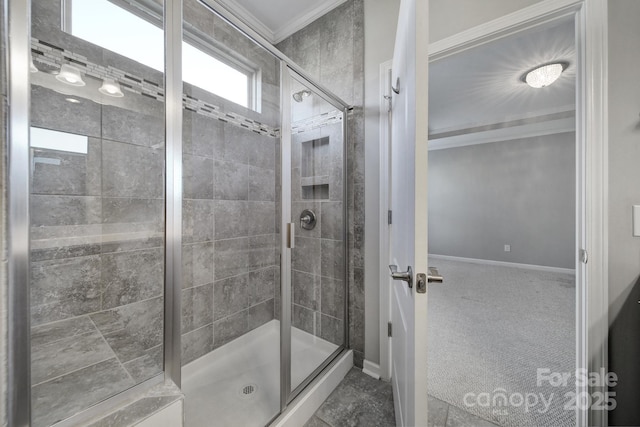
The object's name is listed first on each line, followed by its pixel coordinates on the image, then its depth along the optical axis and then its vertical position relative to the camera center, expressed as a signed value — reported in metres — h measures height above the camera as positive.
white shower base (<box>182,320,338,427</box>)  1.24 -1.08
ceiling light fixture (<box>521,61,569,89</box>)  2.16 +1.36
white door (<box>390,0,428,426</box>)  0.69 +0.03
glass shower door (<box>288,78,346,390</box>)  1.59 -0.13
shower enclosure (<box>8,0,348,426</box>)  0.85 -0.01
